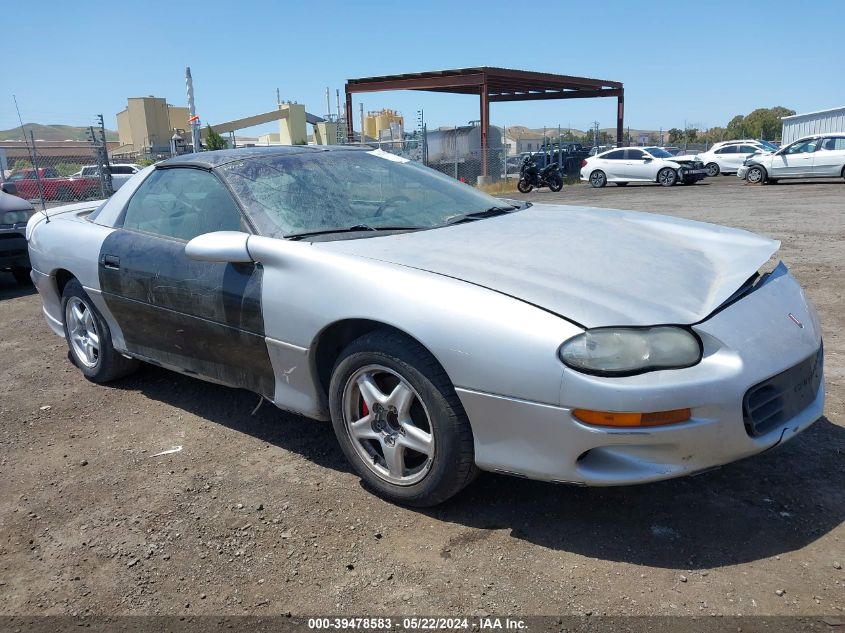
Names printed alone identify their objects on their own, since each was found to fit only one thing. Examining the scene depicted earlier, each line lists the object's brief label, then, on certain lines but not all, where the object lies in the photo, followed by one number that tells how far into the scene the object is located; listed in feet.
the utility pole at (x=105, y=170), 44.15
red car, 68.49
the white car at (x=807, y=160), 64.44
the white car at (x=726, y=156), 88.94
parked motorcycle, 79.92
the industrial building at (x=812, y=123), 103.14
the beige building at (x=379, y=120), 171.56
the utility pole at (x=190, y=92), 66.59
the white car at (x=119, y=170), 73.10
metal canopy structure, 85.87
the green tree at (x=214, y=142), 101.96
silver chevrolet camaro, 7.63
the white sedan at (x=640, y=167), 75.10
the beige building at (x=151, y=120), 151.94
